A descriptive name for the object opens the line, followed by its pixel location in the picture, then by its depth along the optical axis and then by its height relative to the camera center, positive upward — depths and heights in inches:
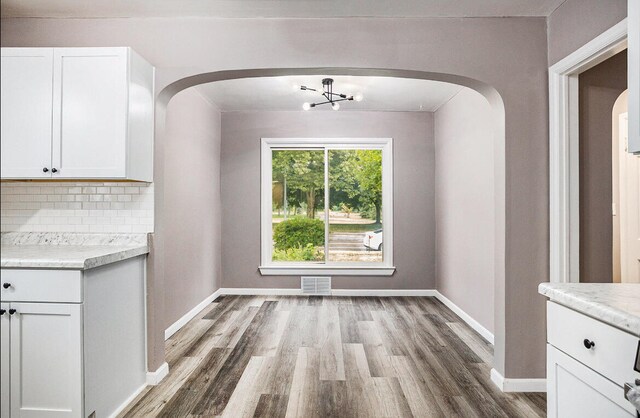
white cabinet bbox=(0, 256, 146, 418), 81.0 -25.9
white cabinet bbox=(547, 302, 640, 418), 47.5 -19.6
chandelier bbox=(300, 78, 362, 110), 161.6 +50.8
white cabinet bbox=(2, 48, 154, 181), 96.6 +22.1
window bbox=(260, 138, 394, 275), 219.1 +3.1
